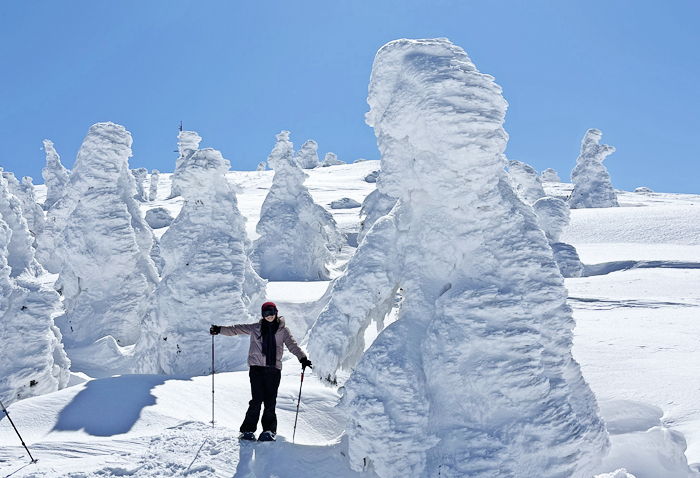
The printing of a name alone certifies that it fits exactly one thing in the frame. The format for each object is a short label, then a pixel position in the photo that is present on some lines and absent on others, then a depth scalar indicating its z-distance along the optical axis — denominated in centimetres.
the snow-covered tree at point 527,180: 2659
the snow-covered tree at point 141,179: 5034
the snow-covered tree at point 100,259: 1562
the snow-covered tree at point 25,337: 926
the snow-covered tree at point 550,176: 6034
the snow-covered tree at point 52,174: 4062
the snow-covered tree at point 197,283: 1080
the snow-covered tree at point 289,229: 2244
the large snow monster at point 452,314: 469
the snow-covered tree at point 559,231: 1848
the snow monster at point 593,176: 3494
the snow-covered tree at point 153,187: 5515
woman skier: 559
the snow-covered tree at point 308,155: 6994
